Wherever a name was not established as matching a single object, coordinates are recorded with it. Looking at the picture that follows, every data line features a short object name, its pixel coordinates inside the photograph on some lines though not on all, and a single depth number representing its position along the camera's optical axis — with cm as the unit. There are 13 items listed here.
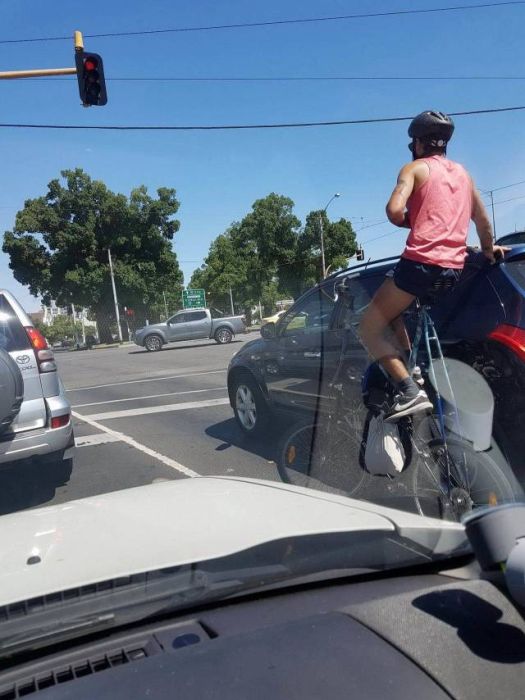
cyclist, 376
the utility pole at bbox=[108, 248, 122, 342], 4562
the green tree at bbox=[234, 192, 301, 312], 3141
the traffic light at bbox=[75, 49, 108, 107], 1238
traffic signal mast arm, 1170
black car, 385
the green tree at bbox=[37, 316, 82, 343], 8038
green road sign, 4925
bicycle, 363
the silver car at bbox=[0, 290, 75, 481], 524
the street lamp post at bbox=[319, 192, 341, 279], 2686
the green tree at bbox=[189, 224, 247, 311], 5193
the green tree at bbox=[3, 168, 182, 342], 4572
